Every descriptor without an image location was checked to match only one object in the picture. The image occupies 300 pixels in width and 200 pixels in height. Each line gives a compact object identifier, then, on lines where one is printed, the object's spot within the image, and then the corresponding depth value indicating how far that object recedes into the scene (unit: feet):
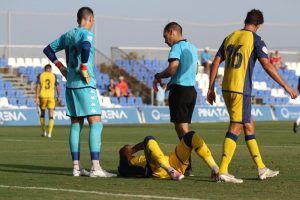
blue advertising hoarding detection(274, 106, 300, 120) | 137.08
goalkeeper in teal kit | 41.50
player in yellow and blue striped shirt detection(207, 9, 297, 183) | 38.73
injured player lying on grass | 38.75
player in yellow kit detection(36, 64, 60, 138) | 87.34
